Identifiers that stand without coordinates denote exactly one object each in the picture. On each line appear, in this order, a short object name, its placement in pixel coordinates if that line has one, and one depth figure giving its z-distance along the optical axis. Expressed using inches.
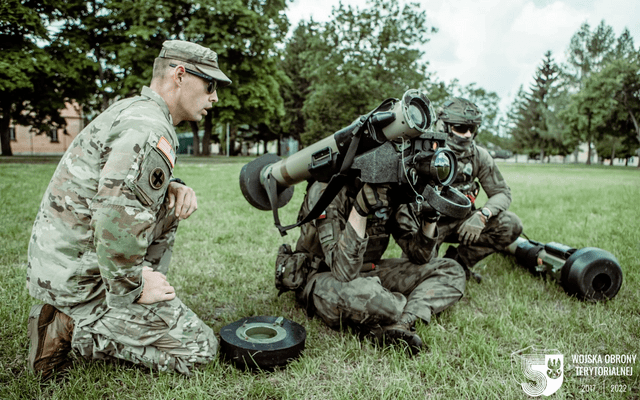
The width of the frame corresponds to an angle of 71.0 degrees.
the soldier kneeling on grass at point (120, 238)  96.4
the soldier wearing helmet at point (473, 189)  196.2
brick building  1626.5
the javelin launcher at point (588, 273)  164.1
